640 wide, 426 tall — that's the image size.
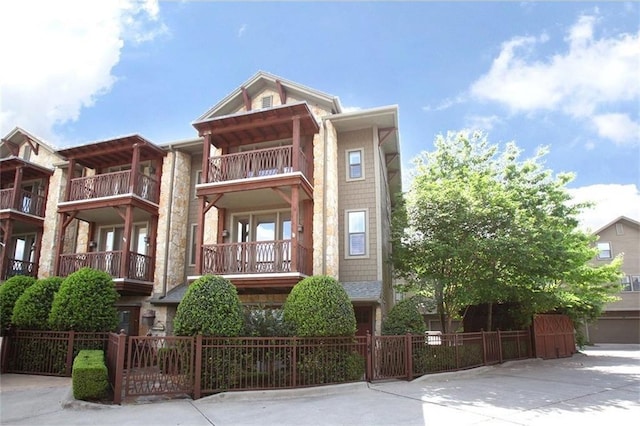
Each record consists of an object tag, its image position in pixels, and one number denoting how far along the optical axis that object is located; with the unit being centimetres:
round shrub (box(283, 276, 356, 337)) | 973
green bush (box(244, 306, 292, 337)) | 982
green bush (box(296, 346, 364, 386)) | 959
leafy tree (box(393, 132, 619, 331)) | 1396
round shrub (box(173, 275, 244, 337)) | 912
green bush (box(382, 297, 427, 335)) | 1175
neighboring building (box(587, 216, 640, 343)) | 3122
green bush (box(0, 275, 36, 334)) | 1272
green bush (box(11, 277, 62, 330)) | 1218
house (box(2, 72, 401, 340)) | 1369
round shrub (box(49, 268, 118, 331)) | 1191
